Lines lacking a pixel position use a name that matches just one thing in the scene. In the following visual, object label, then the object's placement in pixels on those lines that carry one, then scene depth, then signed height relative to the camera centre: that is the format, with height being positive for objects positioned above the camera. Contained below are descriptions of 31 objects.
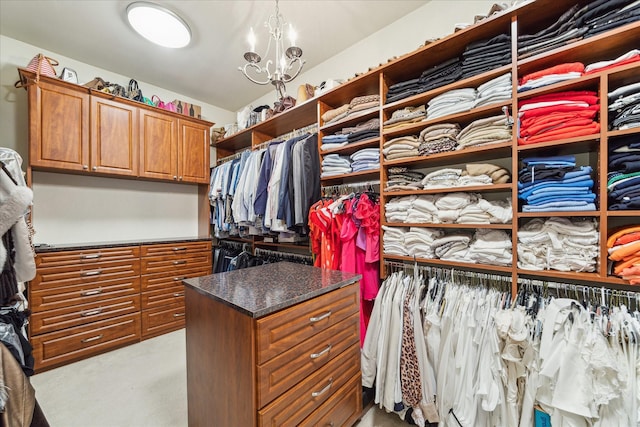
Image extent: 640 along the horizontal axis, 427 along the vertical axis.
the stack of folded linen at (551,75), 1.22 +0.69
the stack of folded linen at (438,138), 1.57 +0.48
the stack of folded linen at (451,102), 1.50 +0.69
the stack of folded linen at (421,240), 1.64 -0.19
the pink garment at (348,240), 1.89 -0.21
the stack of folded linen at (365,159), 1.91 +0.42
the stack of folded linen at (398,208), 1.74 +0.03
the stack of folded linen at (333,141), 2.11 +0.62
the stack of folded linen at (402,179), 1.74 +0.24
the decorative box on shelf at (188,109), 3.05 +1.31
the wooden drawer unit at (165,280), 2.59 -0.72
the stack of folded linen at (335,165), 2.11 +0.41
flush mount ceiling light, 1.91 +1.54
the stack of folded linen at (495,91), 1.36 +0.68
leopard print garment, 1.45 -0.92
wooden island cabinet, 0.97 -0.61
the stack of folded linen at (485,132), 1.38 +0.46
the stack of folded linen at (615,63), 1.09 +0.67
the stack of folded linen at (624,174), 1.07 +0.17
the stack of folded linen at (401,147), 1.71 +0.46
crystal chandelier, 1.31 +0.85
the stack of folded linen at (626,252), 1.06 -0.17
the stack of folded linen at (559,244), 1.18 -0.16
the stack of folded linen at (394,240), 1.75 -0.20
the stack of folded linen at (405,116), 1.70 +0.67
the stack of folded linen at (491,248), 1.38 -0.20
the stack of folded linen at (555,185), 1.20 +0.13
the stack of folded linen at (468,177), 1.44 +0.22
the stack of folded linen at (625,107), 1.07 +0.46
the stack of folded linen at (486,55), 1.39 +0.91
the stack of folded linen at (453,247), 1.53 -0.22
